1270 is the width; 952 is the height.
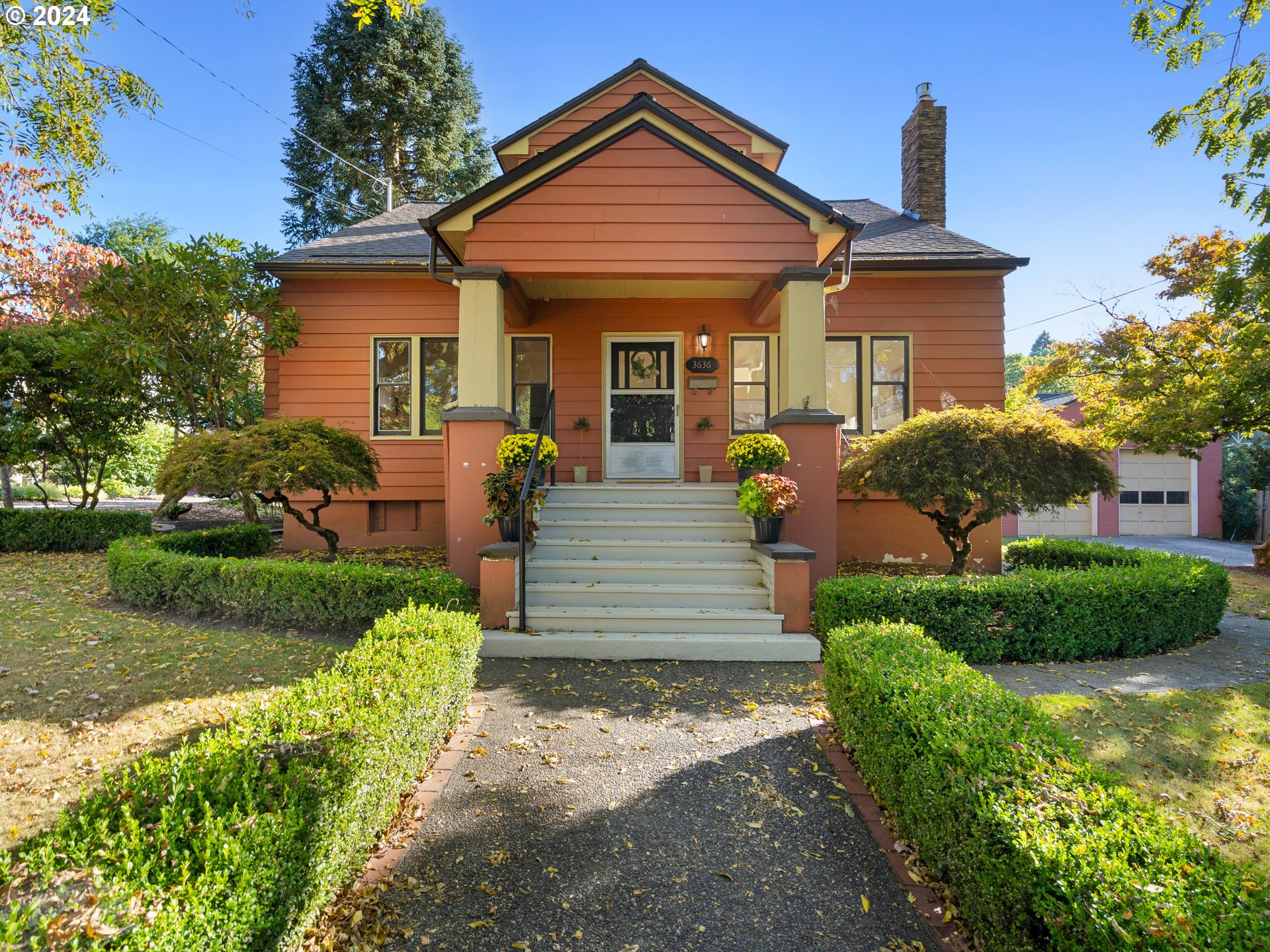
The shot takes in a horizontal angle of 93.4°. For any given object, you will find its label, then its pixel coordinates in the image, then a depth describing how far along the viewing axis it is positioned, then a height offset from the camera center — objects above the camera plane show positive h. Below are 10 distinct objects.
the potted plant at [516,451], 6.41 +0.33
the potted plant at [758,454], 6.58 +0.33
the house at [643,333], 6.91 +2.28
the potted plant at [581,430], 9.34 +0.83
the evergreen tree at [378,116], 18.67 +11.76
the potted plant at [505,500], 6.07 -0.19
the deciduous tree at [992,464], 6.34 +0.21
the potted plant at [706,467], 9.40 +0.24
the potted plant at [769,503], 6.17 -0.21
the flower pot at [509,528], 6.06 -0.48
